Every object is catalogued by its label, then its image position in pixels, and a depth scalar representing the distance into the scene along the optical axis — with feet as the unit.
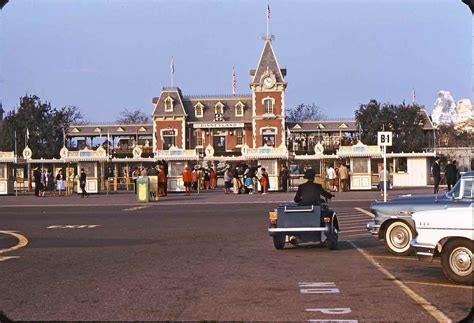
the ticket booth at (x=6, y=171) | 171.27
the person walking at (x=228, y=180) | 156.87
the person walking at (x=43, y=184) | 164.88
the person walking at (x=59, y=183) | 170.50
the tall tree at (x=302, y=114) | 422.00
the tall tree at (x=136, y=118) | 423.64
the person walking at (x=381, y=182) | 137.26
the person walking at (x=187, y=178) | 151.33
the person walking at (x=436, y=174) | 115.55
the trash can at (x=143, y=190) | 120.78
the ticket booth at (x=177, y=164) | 167.22
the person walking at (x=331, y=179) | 155.22
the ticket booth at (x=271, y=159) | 161.99
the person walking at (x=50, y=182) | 172.45
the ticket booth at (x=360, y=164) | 157.17
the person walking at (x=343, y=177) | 151.64
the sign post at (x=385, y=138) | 82.74
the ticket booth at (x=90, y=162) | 168.66
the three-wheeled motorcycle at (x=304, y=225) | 49.37
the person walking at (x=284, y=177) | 154.10
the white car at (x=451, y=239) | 33.79
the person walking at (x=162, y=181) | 135.85
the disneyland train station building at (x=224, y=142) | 167.53
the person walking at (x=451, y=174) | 108.32
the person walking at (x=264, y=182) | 144.85
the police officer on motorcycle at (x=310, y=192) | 51.16
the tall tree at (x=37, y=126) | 318.24
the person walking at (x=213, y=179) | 189.52
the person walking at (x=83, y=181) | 150.91
